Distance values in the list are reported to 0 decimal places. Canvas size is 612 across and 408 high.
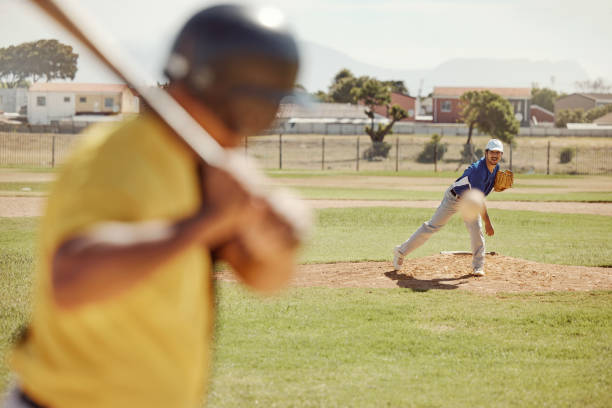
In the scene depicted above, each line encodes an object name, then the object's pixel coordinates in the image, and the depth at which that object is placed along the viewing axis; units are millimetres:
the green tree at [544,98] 145325
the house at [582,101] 130625
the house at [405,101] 114938
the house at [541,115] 122688
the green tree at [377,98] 64000
